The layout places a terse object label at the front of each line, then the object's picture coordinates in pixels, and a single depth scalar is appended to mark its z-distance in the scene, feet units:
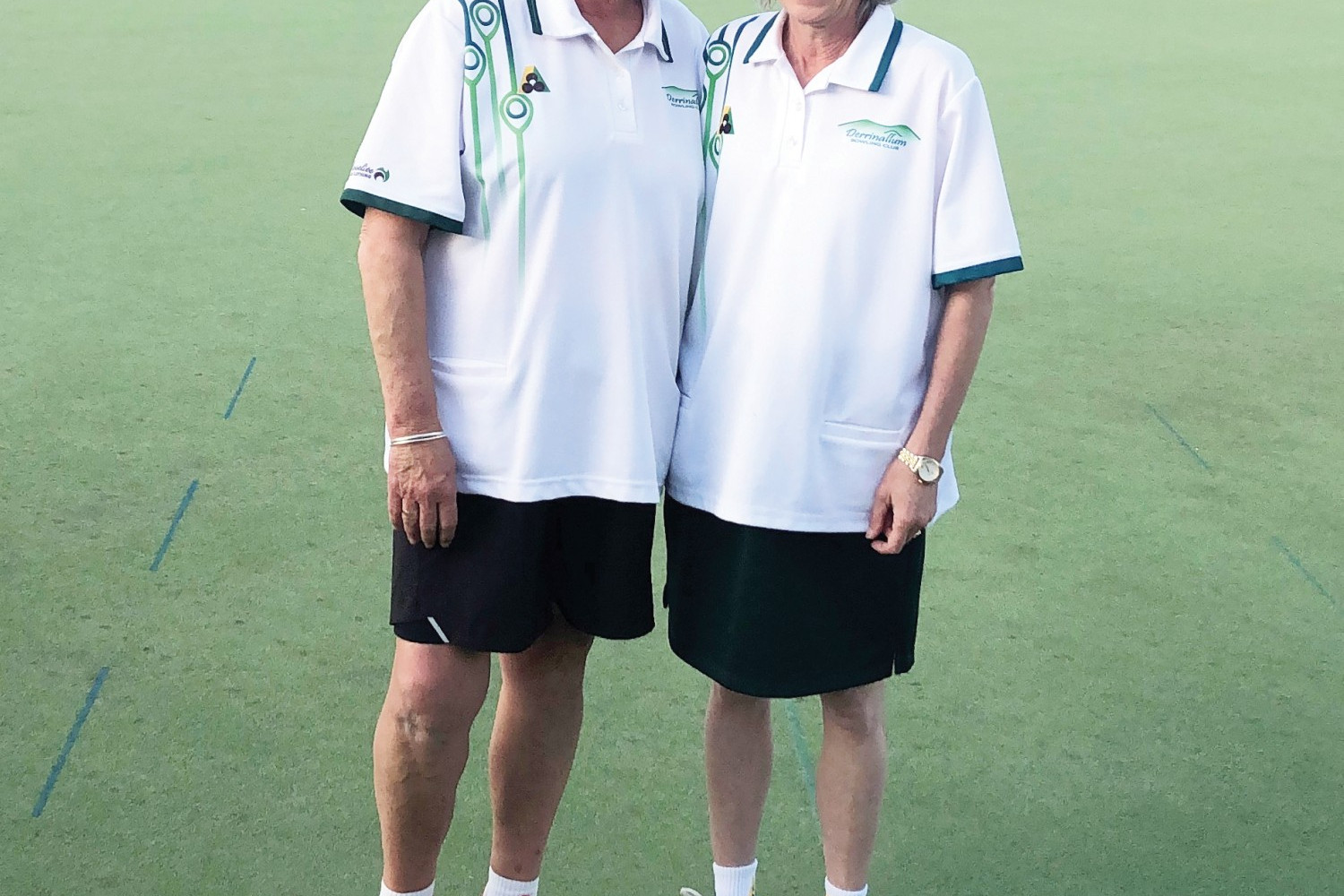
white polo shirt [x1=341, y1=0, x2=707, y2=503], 5.40
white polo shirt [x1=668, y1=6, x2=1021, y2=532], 5.57
